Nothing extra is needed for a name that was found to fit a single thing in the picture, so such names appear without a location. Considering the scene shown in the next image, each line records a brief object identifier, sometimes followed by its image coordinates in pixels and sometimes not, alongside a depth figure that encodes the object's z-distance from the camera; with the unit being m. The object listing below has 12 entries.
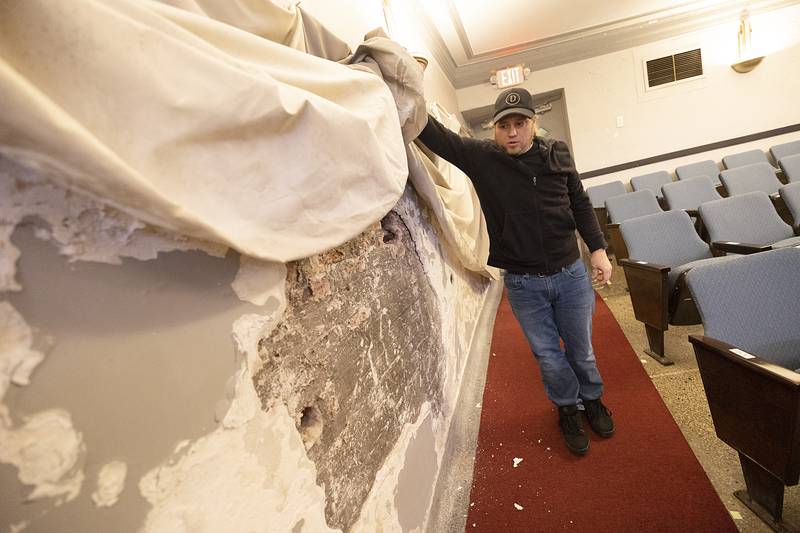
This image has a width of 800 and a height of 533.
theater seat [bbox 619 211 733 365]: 2.22
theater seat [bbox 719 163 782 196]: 4.32
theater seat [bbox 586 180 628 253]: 5.53
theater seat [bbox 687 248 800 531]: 1.09
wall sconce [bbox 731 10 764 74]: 5.40
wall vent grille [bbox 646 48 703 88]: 5.64
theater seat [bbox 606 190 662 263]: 3.88
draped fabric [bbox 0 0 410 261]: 0.41
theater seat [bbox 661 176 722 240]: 4.23
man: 1.64
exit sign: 5.74
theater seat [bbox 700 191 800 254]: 2.68
